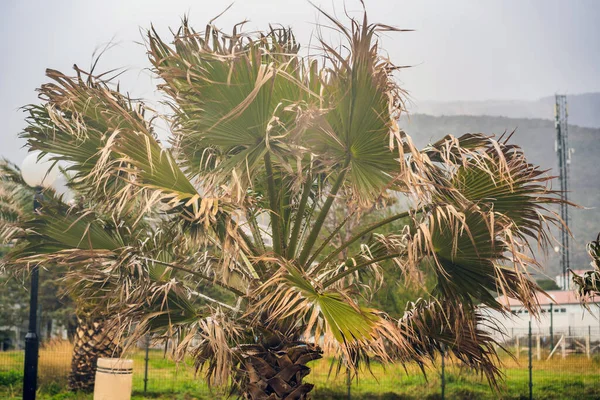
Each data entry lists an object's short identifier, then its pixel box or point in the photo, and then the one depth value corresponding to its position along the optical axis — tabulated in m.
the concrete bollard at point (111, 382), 8.35
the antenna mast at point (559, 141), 41.19
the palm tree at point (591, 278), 6.98
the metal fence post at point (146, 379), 13.65
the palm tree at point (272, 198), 4.68
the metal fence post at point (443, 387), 13.15
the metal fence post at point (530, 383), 13.62
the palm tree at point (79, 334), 12.85
